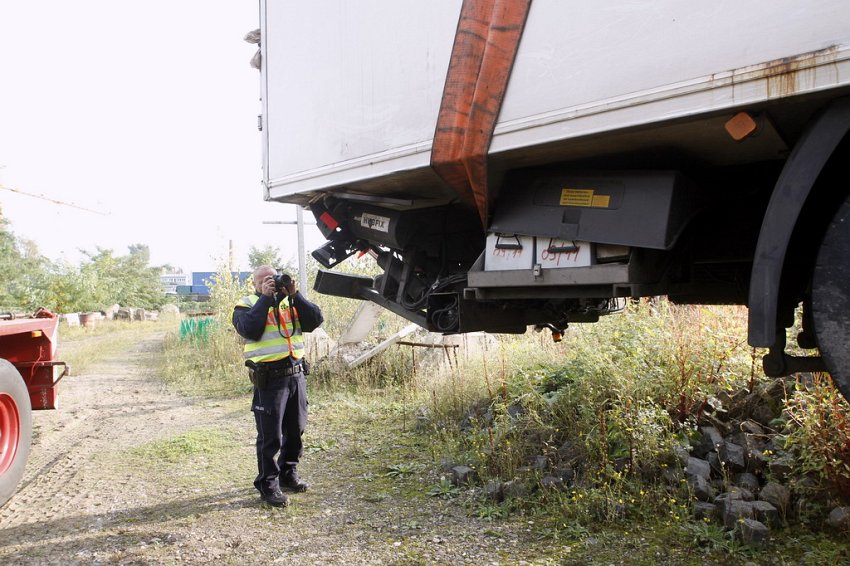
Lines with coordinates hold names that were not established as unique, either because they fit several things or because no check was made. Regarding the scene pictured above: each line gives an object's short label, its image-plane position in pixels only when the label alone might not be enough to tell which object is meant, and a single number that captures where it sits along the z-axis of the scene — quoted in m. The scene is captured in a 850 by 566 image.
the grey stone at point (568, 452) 4.75
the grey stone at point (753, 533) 3.55
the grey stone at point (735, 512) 3.69
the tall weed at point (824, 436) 3.69
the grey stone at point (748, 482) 4.00
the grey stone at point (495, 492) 4.60
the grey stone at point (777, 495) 3.77
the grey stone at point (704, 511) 3.86
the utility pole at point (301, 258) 13.91
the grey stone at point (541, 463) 4.75
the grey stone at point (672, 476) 4.16
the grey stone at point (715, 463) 4.23
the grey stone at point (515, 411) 5.42
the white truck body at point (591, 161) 1.88
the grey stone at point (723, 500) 3.81
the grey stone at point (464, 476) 4.99
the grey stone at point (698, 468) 4.13
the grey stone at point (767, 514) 3.69
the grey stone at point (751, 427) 4.37
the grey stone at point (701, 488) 4.02
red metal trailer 4.52
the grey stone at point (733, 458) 4.14
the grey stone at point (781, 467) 3.97
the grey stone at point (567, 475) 4.54
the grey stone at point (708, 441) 4.35
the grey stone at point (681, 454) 4.25
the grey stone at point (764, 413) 4.46
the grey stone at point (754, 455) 4.12
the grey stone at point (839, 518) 3.51
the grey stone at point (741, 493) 3.86
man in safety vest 4.75
